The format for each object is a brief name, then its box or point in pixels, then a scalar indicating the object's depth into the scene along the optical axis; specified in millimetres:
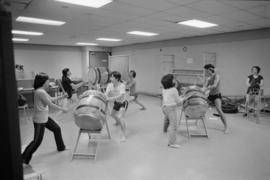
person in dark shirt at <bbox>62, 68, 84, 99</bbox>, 4966
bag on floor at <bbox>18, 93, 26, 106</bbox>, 4891
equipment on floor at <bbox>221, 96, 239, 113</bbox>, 5846
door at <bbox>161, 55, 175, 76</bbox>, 8133
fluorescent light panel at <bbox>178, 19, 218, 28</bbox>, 4594
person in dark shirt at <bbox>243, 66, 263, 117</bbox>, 5195
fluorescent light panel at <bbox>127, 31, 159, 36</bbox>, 6223
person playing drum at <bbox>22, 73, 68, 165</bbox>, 2766
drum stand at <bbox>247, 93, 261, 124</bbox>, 4930
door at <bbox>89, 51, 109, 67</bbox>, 11086
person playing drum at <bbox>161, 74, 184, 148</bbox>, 3352
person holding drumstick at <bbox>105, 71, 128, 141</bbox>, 3709
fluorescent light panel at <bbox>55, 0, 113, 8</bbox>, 3045
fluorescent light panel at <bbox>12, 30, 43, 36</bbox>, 5896
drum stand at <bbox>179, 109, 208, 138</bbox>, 3893
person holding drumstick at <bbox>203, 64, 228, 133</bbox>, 4066
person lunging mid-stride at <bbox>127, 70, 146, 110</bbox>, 5832
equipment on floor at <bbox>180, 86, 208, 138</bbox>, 3670
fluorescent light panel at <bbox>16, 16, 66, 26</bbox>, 4195
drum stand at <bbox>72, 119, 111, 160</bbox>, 3119
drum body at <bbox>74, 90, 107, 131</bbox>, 2820
